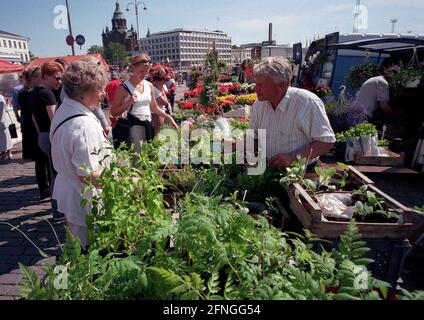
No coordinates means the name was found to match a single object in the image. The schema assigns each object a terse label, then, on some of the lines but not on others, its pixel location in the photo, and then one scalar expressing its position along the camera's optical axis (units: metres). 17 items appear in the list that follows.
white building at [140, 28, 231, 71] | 79.11
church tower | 98.38
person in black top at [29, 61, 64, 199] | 3.77
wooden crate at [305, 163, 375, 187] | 2.04
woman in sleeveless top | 3.81
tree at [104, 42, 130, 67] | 84.61
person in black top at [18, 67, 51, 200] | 4.23
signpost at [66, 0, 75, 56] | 16.42
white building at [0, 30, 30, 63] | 63.09
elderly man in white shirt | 2.36
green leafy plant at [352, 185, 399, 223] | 1.65
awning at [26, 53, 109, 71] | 14.77
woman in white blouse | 1.95
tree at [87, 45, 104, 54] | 109.64
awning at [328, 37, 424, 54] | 6.69
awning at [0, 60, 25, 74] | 13.80
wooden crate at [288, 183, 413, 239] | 1.57
